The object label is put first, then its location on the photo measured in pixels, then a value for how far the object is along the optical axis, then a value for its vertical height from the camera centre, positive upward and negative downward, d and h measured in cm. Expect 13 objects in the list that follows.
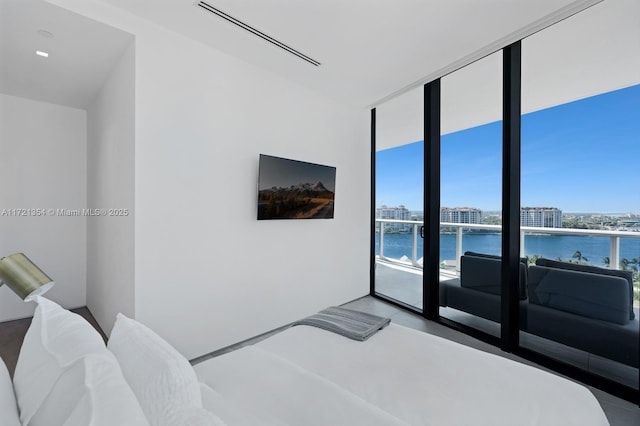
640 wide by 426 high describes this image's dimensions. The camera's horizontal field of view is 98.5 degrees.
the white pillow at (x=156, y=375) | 76 -51
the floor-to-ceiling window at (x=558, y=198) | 205 +13
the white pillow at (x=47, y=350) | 79 -45
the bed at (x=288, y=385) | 74 -75
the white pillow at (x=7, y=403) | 69 -54
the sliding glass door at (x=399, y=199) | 370 +19
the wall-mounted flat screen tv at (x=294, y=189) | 285 +25
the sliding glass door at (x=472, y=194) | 278 +20
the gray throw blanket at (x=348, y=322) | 166 -72
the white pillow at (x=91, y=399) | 61 -46
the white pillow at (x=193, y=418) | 68 -53
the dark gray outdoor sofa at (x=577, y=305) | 205 -77
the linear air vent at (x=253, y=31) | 206 +153
